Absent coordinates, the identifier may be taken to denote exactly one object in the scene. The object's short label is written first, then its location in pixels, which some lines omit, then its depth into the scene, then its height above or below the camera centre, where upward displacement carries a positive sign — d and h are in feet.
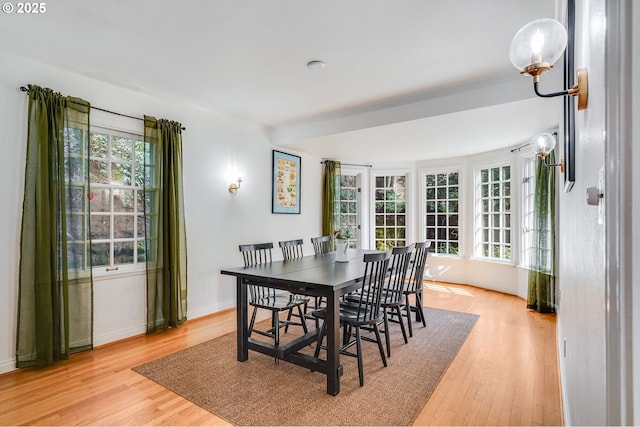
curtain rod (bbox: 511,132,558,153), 15.82 +3.13
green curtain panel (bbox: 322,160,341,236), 20.22 +0.90
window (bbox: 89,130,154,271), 10.77 +0.57
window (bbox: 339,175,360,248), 21.94 +0.51
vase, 11.80 -1.40
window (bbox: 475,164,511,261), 17.62 -0.01
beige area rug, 6.97 -4.23
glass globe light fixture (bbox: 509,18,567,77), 3.76 +1.92
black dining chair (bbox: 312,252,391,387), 8.39 -2.75
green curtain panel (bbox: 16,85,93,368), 9.02 -0.63
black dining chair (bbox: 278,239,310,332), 11.88 -1.52
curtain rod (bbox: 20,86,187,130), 9.06 +3.37
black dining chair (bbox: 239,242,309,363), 9.75 -2.78
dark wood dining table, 7.91 -2.02
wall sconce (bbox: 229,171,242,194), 14.69 +1.26
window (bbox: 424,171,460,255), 20.42 +0.07
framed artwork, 16.98 +1.59
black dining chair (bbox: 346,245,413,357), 9.72 -2.18
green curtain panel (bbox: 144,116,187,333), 11.76 -0.44
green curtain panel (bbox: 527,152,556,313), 13.56 -1.12
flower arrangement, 12.40 -0.84
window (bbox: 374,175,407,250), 22.16 +0.09
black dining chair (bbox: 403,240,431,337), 11.65 -2.27
